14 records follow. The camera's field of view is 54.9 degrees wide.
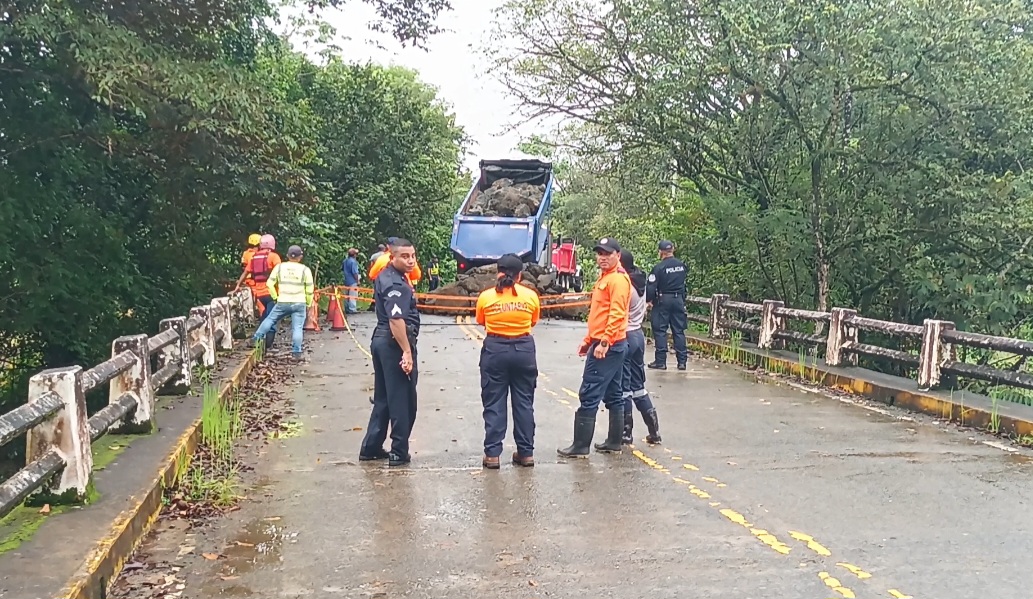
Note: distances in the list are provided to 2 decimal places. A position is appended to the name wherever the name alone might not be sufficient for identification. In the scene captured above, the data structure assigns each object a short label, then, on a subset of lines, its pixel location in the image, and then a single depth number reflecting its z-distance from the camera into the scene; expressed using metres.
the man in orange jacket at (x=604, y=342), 8.18
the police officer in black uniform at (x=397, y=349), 7.82
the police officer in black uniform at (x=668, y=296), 14.42
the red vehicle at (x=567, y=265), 32.81
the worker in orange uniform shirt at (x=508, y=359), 7.80
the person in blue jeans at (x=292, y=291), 14.47
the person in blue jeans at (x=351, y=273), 22.36
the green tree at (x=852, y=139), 15.24
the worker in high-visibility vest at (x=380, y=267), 9.30
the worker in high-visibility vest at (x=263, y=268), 15.66
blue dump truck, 27.02
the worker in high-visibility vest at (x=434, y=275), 36.78
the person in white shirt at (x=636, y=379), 8.86
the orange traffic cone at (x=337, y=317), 20.78
